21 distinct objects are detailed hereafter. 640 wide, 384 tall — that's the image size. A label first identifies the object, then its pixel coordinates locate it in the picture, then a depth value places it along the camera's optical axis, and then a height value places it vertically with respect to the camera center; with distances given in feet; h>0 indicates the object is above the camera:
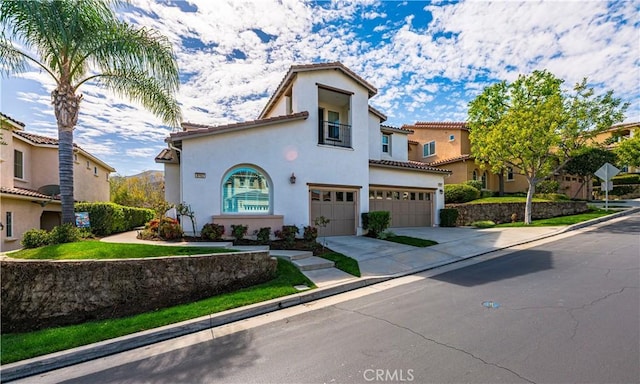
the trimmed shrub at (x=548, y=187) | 75.00 +0.63
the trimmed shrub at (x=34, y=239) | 25.38 -3.90
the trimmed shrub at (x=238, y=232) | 33.63 -4.60
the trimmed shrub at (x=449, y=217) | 54.13 -5.18
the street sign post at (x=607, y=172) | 55.24 +3.22
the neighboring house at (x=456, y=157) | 79.41 +10.55
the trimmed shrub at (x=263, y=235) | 34.01 -5.11
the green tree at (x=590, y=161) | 74.95 +7.40
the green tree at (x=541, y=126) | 50.90 +12.04
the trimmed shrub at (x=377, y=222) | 41.92 -4.56
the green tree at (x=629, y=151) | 83.56 +11.11
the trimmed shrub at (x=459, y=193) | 68.33 -0.65
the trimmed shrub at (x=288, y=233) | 34.71 -5.10
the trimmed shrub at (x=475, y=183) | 73.27 +1.81
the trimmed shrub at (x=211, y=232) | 32.71 -4.48
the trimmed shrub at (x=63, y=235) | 25.88 -3.56
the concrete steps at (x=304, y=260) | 26.50 -6.83
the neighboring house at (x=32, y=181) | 39.68 +3.14
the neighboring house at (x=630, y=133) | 94.96 +20.63
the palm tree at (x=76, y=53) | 23.75 +14.16
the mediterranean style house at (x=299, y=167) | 34.76 +3.85
